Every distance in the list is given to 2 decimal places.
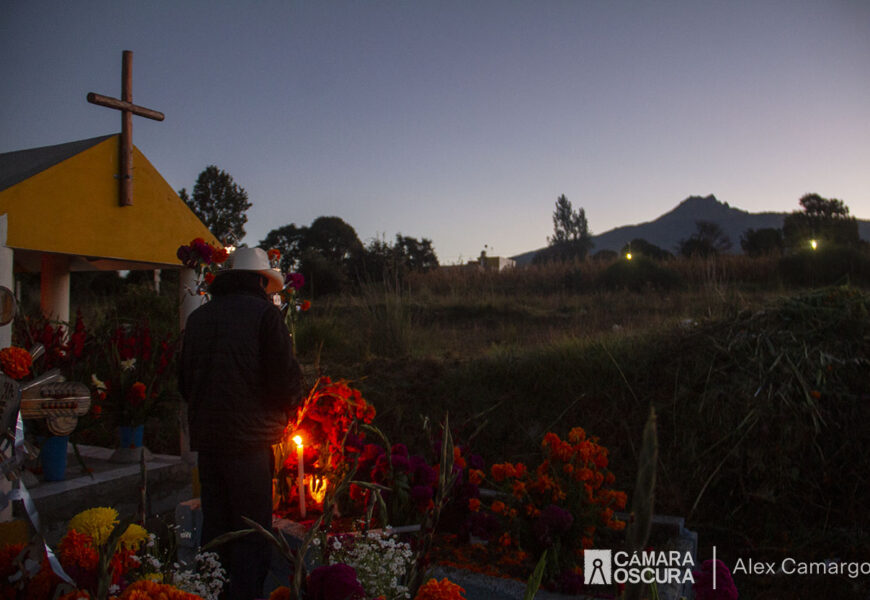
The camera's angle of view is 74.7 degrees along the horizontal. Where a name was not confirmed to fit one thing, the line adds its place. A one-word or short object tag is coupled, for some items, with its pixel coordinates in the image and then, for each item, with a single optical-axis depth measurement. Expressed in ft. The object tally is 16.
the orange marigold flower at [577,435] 10.77
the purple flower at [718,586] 3.44
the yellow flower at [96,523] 3.39
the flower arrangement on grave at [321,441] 12.34
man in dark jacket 9.40
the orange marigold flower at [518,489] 10.30
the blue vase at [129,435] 16.62
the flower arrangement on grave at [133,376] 16.10
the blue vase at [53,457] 14.06
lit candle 11.60
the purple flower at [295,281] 14.64
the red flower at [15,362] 8.22
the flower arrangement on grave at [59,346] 14.25
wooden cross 17.44
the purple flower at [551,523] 9.53
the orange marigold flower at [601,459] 10.55
